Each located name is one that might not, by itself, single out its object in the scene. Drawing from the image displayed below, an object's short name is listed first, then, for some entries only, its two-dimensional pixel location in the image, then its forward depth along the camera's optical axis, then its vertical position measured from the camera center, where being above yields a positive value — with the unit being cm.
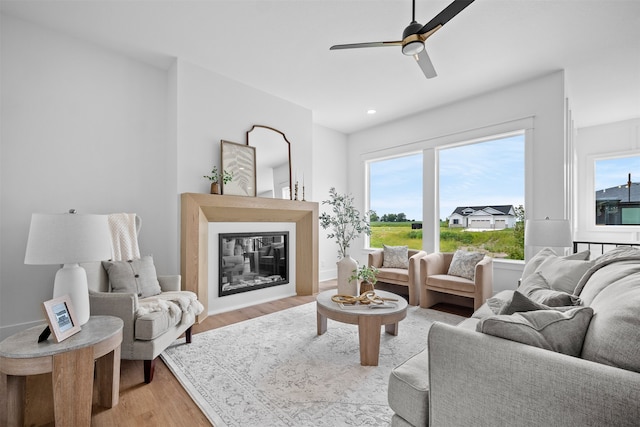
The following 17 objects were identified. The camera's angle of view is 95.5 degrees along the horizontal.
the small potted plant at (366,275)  281 -56
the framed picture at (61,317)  148 -54
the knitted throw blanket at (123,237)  268 -18
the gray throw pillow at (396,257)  445 -61
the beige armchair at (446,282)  332 -77
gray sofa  84 -49
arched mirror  400 +81
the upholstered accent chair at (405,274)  393 -79
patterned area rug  172 -116
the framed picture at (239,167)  364 +66
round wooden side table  140 -75
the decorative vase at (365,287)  297 -72
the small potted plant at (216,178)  342 +48
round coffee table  228 -82
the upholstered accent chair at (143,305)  204 -69
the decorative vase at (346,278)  297 -62
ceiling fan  173 +125
